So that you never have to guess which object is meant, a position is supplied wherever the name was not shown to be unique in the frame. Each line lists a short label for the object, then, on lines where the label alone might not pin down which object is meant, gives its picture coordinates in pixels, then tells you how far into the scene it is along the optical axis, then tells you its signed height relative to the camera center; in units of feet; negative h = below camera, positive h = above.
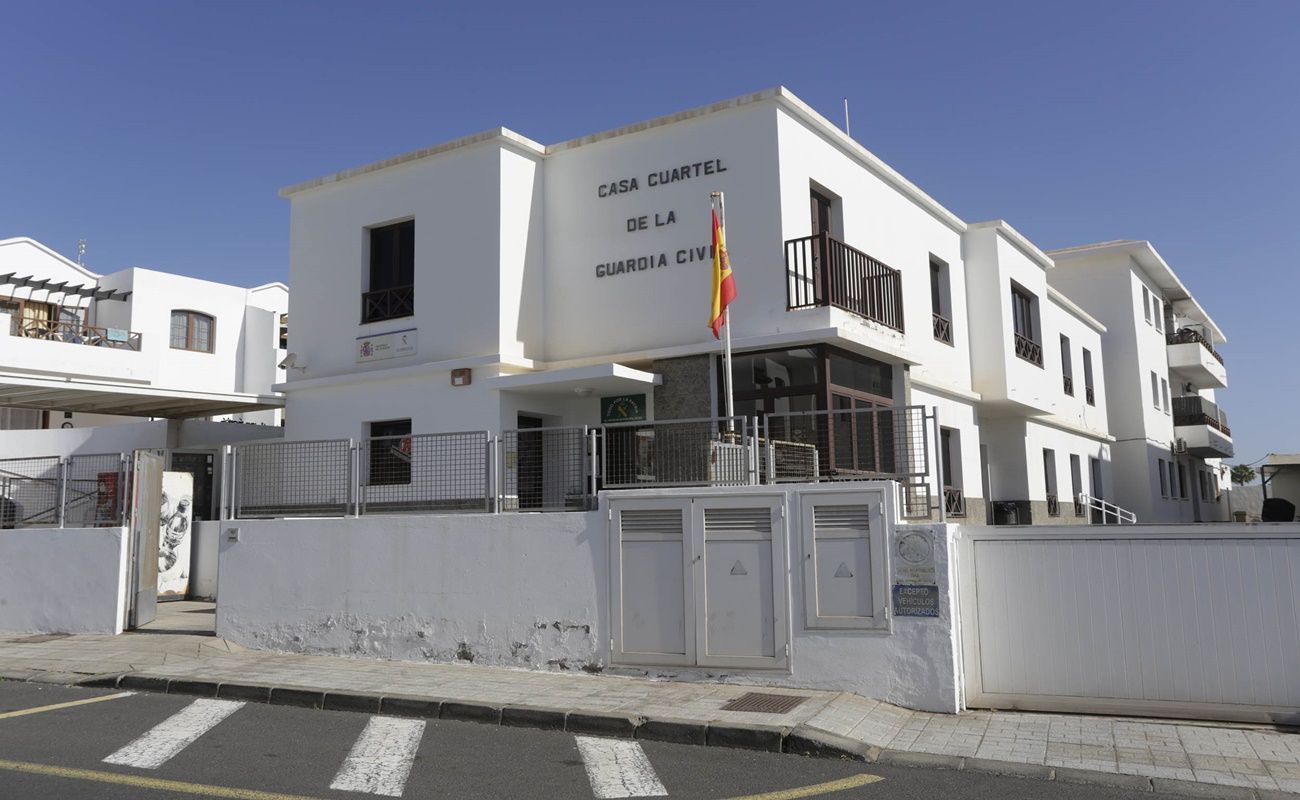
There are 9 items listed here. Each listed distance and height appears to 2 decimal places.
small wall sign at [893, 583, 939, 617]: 30.58 -2.50
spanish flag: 43.65 +10.49
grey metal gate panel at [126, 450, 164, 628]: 45.55 -0.20
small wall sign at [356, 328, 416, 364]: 54.85 +10.06
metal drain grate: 28.89 -5.38
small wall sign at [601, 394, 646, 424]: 51.24 +5.93
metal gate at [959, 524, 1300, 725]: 28.63 -3.11
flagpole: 42.18 +6.54
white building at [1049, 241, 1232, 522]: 99.25 +15.52
